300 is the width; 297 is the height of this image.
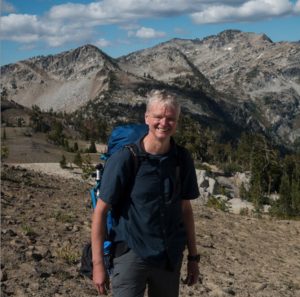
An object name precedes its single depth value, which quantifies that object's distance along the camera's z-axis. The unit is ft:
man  15.65
